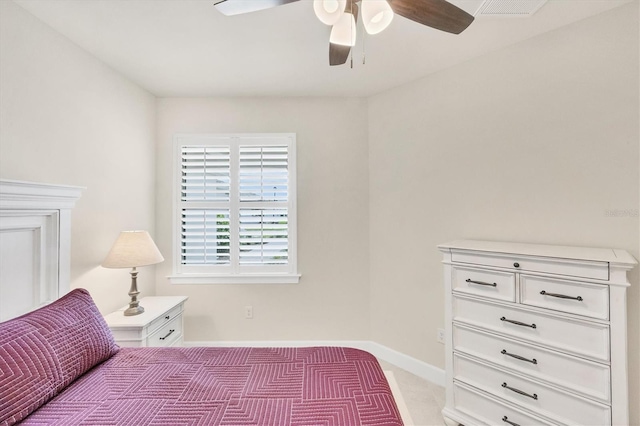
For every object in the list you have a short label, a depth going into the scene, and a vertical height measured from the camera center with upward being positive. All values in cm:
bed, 102 -71
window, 290 +12
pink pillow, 100 -54
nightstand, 204 -80
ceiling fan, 114 +85
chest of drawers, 141 -65
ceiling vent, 158 +119
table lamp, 210 -28
